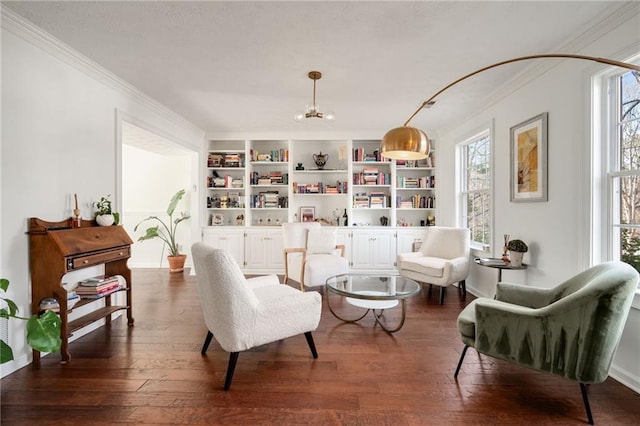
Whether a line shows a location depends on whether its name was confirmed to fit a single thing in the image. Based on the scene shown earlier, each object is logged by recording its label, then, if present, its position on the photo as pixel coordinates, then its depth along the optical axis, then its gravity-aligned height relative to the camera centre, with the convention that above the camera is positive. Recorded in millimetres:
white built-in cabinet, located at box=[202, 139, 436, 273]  5160 +249
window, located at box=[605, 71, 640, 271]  2043 +299
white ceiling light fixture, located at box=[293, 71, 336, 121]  2869 +973
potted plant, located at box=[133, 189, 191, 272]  5160 -384
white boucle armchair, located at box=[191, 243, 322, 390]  1899 -683
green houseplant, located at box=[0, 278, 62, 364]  1651 -694
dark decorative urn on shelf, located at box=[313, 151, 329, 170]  5285 +906
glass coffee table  2572 -757
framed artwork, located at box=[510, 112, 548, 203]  2711 +494
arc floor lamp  2096 +497
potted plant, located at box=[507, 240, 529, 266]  2902 -406
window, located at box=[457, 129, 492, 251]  3875 +320
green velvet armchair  1549 -684
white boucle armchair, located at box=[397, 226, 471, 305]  3604 -655
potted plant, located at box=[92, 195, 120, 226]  2766 -19
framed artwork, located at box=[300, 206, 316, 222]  5422 -64
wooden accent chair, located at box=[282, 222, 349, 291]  3830 -640
